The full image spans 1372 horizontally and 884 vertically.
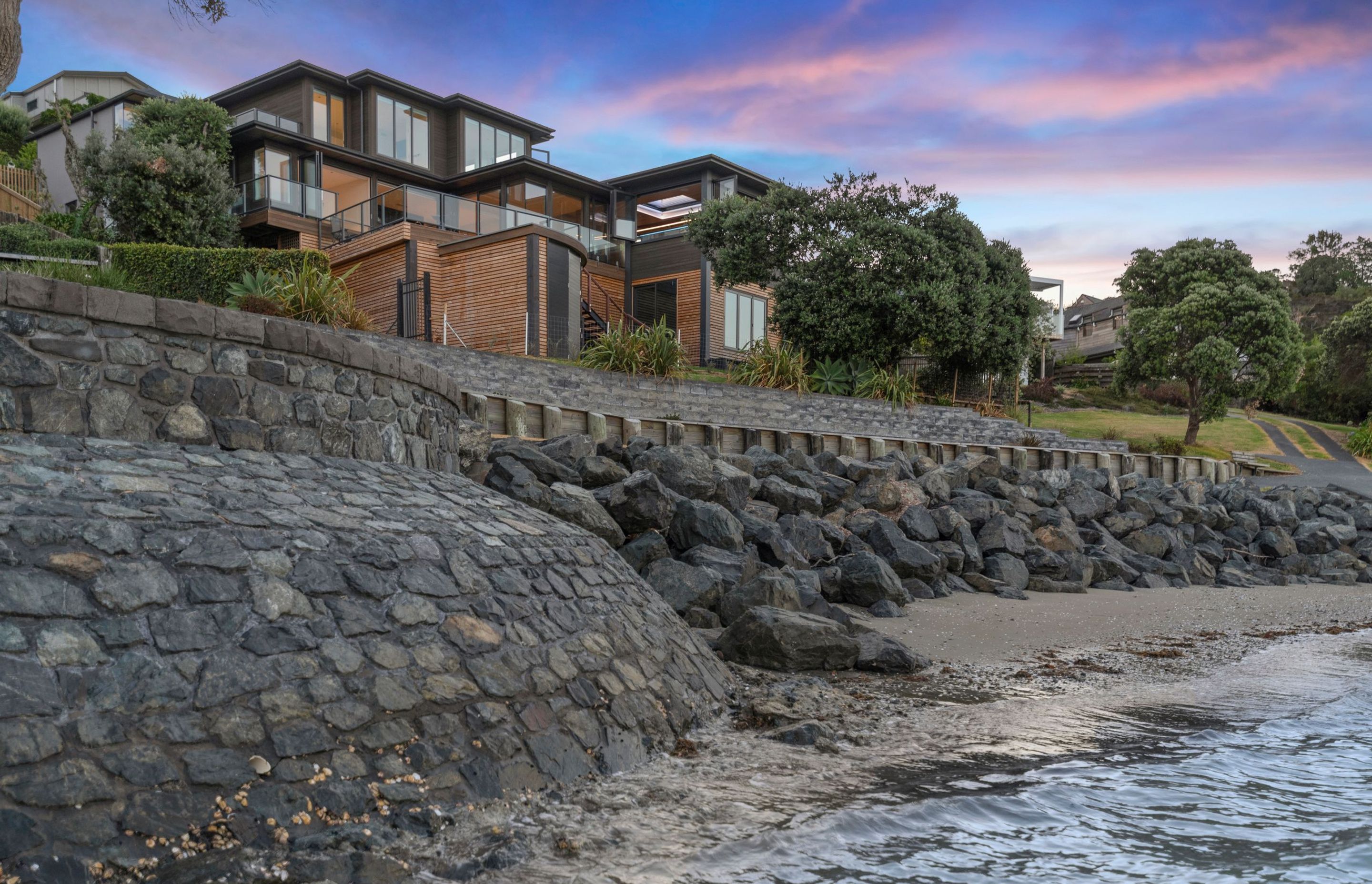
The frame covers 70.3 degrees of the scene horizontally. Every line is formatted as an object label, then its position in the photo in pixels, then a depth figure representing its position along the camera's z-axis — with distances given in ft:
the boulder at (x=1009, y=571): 41.83
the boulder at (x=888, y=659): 26.81
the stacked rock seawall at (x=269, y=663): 12.53
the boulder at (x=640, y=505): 33.19
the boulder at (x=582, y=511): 29.86
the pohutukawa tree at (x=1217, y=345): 113.91
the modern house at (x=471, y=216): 81.92
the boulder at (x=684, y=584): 29.45
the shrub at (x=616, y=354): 66.13
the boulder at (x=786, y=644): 26.27
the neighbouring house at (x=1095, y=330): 203.10
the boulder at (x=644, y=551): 31.42
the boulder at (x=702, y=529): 33.50
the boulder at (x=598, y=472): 36.32
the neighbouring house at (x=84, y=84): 170.30
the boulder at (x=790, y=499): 42.63
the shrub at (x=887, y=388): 81.76
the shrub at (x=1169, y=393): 151.02
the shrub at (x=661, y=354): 66.85
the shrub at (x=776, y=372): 76.95
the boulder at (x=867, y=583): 34.78
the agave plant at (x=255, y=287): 58.75
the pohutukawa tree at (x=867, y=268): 82.33
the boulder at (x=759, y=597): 29.30
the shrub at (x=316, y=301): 56.24
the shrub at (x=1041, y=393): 144.77
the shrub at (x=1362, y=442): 118.52
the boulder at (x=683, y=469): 37.88
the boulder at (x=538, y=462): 34.76
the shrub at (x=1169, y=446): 98.89
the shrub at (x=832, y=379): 83.15
